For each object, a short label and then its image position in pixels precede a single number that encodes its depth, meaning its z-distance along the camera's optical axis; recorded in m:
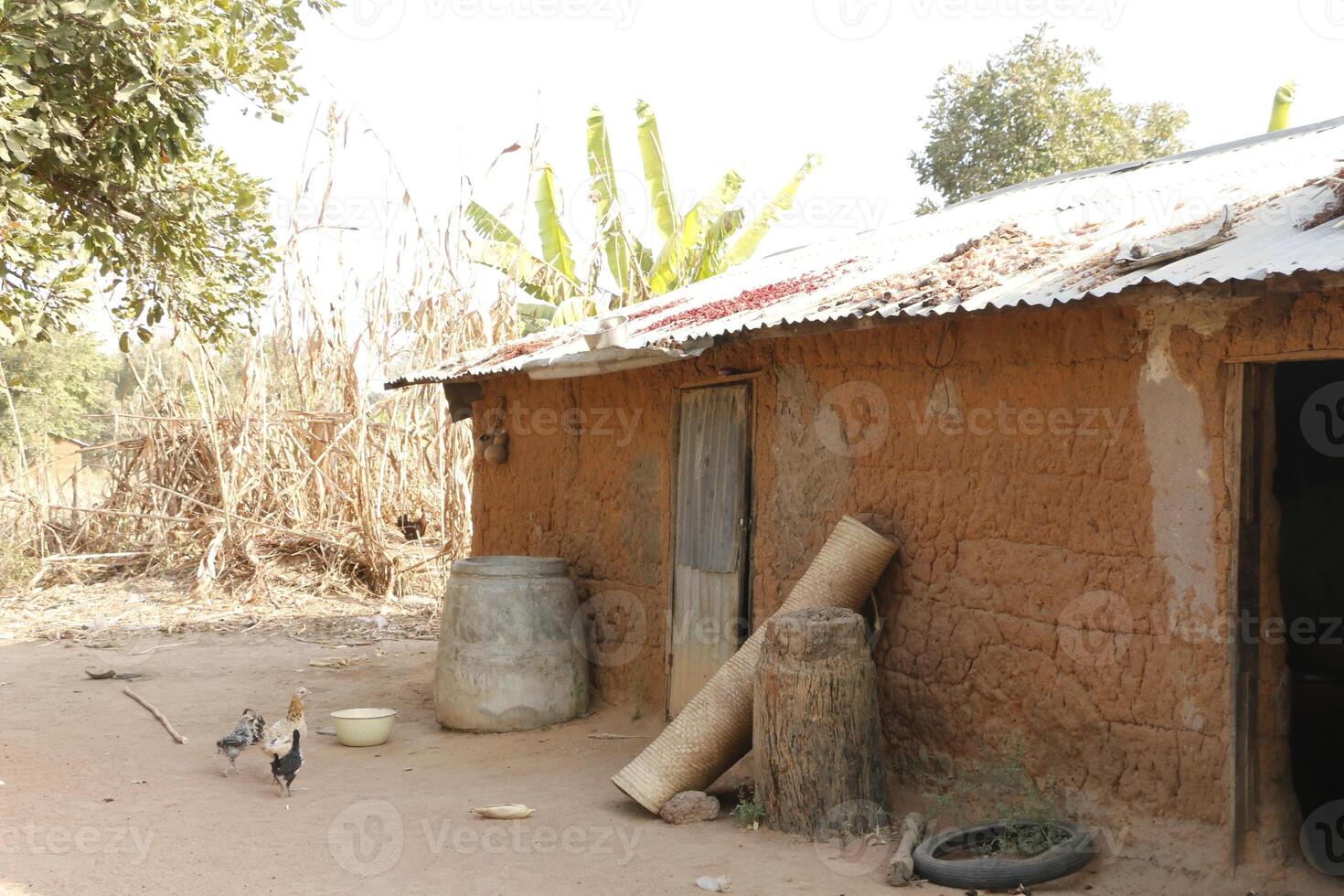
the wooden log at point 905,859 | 4.49
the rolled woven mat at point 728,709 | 5.40
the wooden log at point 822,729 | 4.99
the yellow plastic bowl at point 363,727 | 7.05
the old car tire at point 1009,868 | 4.36
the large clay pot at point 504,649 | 7.21
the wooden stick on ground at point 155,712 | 7.27
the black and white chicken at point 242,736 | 6.20
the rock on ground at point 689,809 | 5.36
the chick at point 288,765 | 5.88
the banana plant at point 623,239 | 13.30
